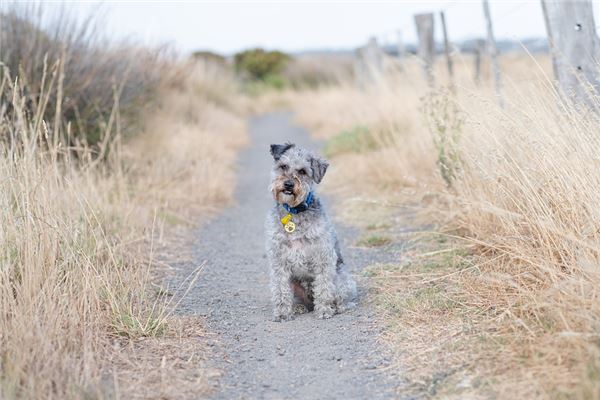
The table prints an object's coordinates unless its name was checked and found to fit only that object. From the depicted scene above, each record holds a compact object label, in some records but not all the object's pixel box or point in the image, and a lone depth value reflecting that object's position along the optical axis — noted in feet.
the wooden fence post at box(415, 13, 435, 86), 41.22
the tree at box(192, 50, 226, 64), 125.01
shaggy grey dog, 19.45
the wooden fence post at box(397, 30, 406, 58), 53.72
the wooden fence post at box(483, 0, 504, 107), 31.09
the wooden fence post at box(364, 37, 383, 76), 58.56
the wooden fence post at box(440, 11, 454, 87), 35.88
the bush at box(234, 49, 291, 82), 127.44
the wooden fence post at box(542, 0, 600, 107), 23.57
